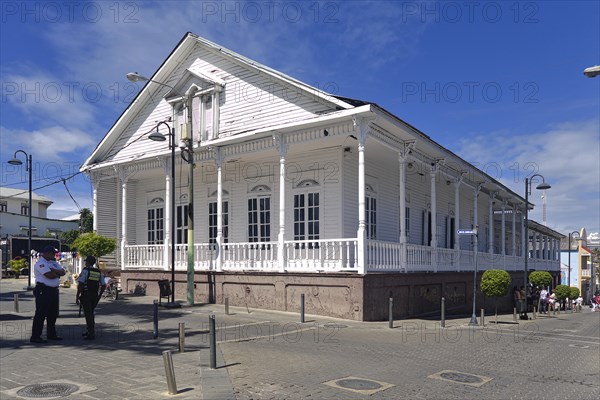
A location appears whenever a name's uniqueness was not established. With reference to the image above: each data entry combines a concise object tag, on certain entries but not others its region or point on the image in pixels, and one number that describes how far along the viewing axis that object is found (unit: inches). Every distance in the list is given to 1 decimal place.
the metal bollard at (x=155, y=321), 423.2
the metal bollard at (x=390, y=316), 552.1
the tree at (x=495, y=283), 728.3
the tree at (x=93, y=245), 790.5
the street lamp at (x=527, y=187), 983.0
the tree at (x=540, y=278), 1030.4
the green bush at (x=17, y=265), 1411.8
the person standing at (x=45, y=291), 400.5
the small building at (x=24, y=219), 2044.8
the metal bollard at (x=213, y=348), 314.2
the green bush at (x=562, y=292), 1238.9
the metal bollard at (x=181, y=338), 368.5
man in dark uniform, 415.5
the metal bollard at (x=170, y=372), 260.5
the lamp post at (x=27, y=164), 903.9
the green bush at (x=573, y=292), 1292.4
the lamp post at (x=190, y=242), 692.1
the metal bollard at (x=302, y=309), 561.9
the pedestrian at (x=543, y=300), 1110.4
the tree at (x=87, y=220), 1992.1
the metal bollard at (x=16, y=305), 600.4
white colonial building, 629.9
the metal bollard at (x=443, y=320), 596.5
